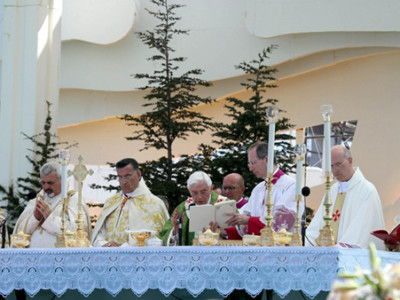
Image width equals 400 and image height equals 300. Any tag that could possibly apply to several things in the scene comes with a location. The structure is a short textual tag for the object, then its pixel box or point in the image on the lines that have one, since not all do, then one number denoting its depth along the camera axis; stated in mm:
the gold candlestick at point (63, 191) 11750
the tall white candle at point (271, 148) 10766
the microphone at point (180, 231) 13805
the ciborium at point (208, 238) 11156
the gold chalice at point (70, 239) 11797
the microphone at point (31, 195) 11776
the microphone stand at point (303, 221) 10742
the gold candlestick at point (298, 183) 10891
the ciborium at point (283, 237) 10898
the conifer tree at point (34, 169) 24187
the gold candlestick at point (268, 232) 10781
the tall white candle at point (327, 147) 10469
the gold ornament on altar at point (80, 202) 11773
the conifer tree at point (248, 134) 24172
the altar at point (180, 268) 10133
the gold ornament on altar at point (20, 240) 12005
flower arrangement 4008
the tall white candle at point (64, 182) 11727
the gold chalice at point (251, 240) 11195
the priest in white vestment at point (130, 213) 15180
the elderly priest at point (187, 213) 13805
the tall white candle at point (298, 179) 11250
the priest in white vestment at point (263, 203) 12477
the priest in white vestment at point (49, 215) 14719
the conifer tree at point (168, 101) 25562
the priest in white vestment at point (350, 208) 13227
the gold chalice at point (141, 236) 12148
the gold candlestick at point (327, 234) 10398
